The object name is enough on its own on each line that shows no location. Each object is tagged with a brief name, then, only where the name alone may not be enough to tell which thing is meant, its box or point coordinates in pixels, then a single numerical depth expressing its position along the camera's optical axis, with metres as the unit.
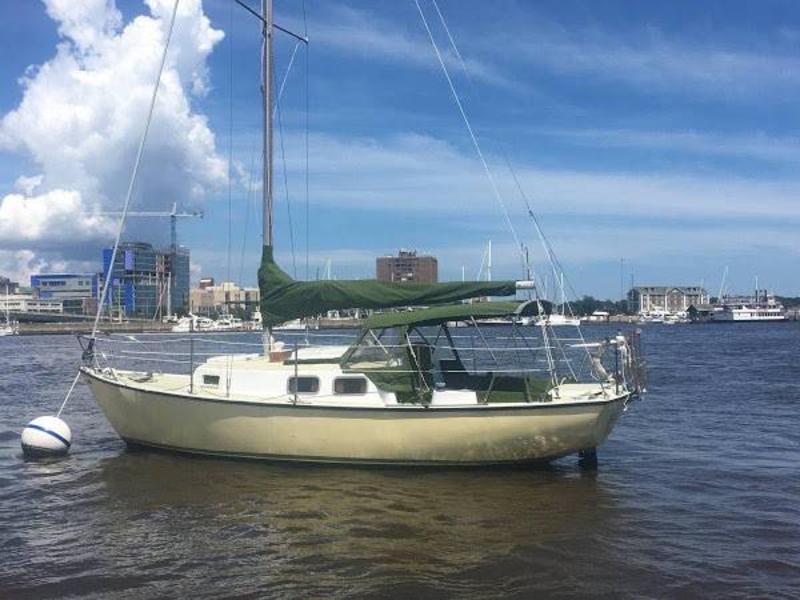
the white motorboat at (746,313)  184.25
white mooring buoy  17.66
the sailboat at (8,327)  144.38
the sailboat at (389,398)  15.07
